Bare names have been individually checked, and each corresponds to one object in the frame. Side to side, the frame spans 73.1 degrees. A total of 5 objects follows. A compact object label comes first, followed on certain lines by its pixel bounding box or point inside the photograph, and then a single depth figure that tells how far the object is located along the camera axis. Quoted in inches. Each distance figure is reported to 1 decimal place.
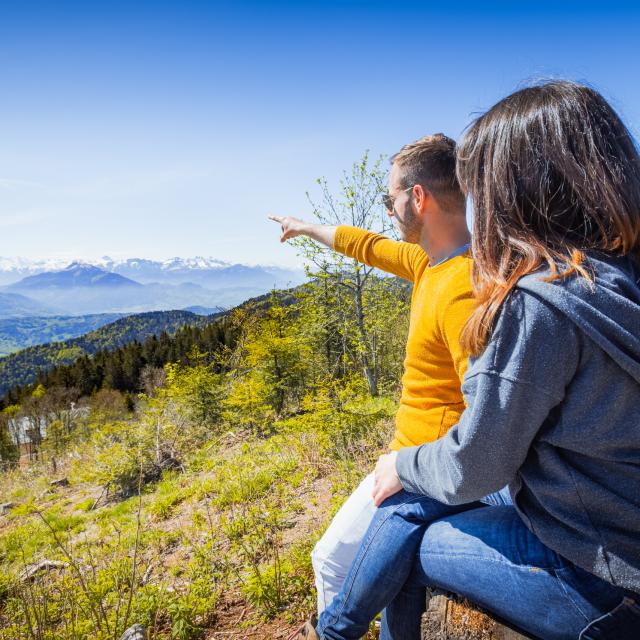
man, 55.9
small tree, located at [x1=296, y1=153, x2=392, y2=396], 557.6
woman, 35.4
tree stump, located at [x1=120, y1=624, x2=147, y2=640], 98.7
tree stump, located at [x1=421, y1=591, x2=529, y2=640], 54.8
